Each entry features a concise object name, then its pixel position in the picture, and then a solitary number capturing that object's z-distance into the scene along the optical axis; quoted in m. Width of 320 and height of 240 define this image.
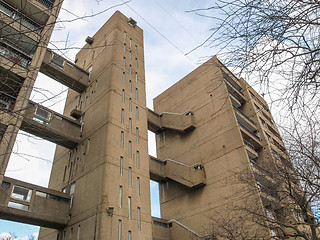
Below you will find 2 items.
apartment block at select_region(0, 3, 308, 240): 14.81
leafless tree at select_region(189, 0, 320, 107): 3.38
